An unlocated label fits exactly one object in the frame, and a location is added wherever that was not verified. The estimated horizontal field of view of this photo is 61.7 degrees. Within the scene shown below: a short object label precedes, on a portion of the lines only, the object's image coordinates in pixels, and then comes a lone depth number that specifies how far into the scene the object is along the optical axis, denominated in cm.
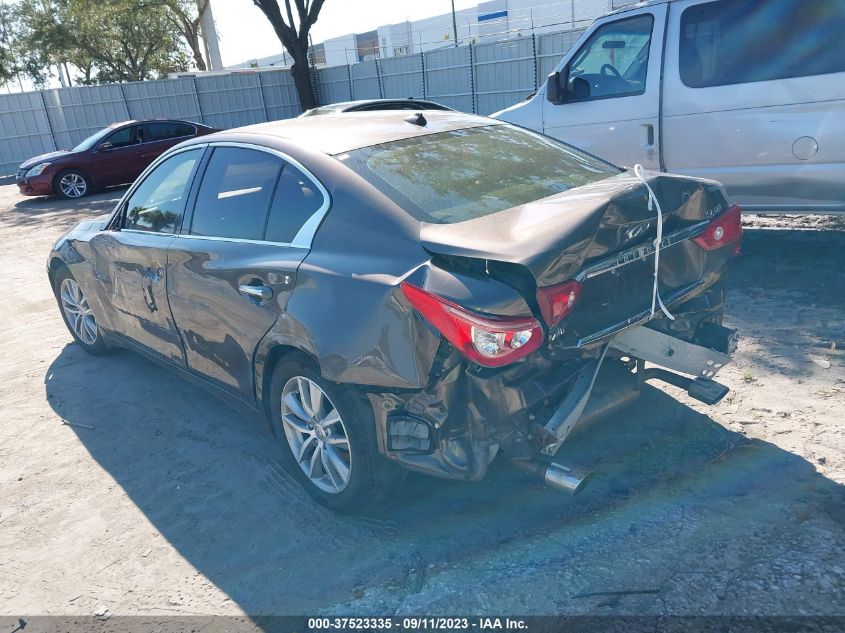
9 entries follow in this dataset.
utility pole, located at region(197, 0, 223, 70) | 3500
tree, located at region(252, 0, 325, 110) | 2148
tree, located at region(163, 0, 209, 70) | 3494
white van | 537
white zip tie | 309
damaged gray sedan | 272
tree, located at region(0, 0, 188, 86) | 3238
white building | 3163
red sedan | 1605
